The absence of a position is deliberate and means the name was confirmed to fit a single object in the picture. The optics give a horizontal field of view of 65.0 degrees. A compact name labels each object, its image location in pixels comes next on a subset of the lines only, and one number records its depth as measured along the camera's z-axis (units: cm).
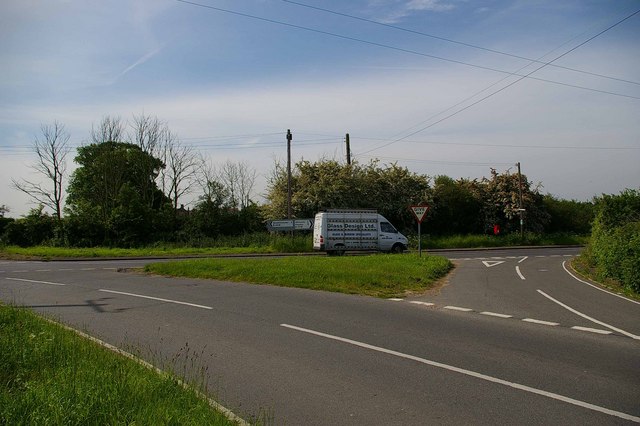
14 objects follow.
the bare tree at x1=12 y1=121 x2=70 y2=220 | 4075
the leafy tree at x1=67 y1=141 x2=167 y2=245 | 4066
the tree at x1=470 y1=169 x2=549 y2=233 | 4747
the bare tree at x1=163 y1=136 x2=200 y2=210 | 4822
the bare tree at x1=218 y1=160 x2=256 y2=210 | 4698
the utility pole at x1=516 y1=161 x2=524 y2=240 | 4478
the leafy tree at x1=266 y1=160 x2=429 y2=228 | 4066
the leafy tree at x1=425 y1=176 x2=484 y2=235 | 4578
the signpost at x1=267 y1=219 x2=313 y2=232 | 3666
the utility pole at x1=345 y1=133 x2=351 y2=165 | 4367
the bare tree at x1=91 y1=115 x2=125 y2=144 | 4909
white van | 2994
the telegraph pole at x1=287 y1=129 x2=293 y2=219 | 3631
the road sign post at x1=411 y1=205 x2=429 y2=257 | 2397
